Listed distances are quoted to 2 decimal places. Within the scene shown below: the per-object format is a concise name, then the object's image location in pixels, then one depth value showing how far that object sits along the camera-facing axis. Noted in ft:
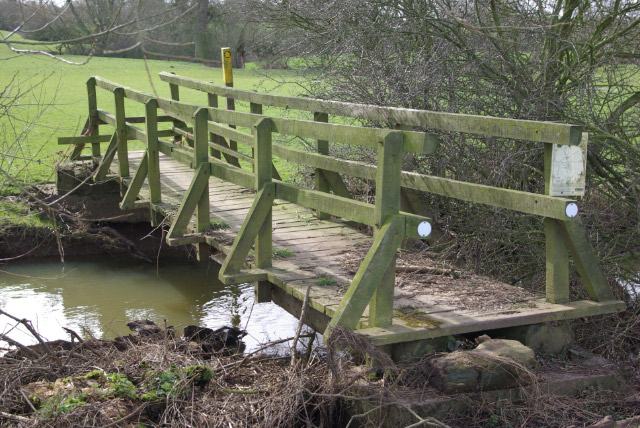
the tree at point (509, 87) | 20.97
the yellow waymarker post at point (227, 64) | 36.65
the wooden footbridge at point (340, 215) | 15.60
